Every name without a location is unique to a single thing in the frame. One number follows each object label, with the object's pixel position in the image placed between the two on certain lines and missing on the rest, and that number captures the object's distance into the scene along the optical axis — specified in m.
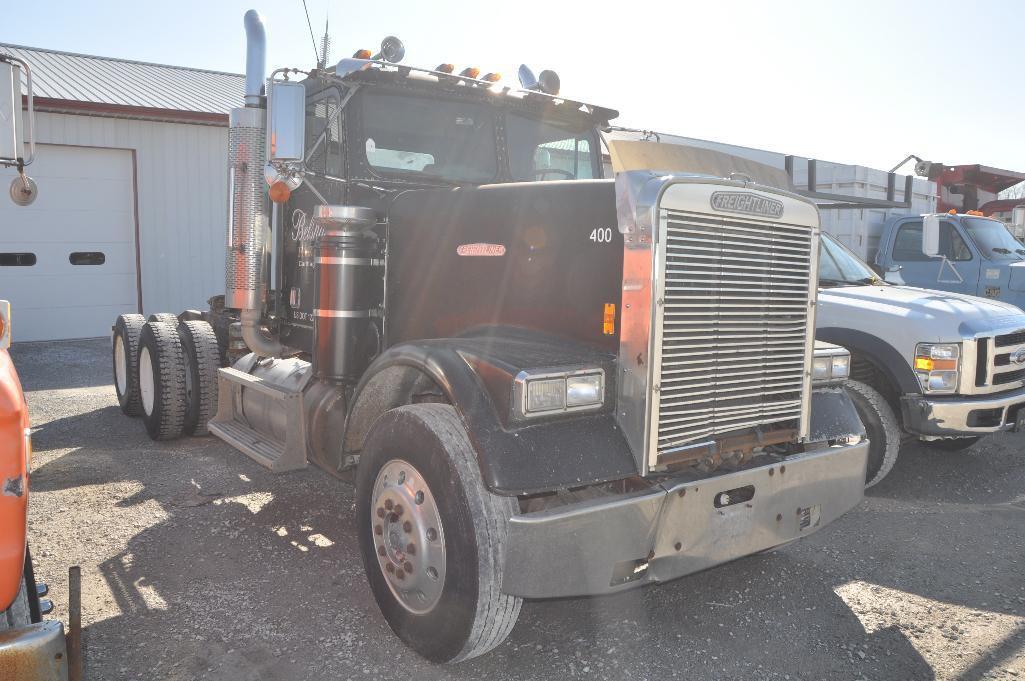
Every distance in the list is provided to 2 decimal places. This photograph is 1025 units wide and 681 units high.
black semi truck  2.96
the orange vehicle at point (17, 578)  1.87
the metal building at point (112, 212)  12.12
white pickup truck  5.64
